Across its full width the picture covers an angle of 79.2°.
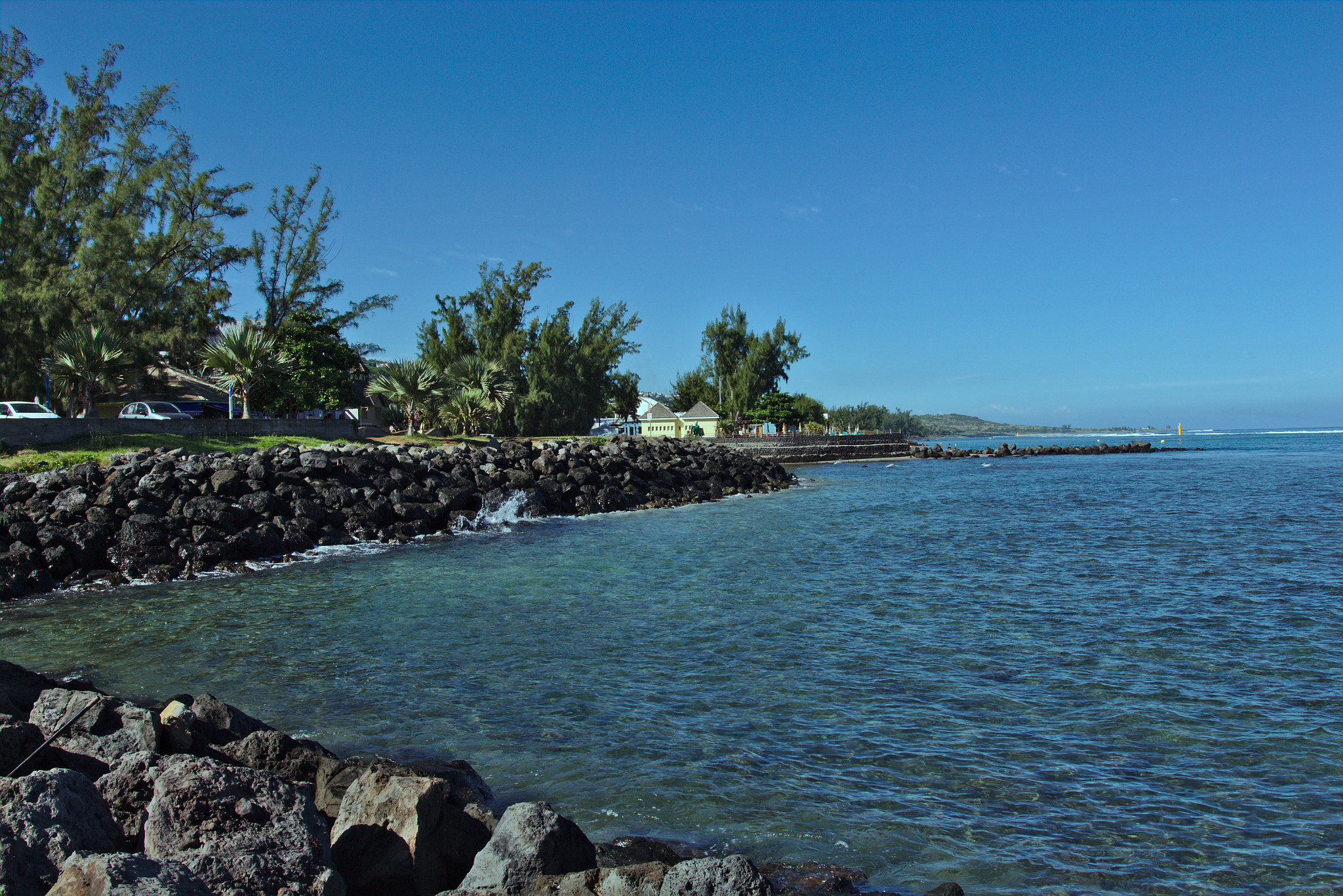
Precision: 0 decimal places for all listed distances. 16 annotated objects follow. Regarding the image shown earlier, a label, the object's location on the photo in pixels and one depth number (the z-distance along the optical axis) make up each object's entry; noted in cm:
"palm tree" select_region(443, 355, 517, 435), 5300
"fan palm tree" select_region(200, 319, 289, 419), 3684
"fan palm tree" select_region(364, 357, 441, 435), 4441
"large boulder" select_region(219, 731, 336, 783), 600
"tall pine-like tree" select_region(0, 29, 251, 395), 3688
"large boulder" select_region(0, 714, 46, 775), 533
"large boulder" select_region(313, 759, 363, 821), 549
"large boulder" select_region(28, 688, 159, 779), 566
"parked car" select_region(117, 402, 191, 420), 3381
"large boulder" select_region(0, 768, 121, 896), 391
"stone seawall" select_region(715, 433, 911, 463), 7288
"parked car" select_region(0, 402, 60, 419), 3000
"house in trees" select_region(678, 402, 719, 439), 7900
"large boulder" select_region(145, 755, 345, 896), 405
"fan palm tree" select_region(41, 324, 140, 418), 3253
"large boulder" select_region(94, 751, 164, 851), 496
